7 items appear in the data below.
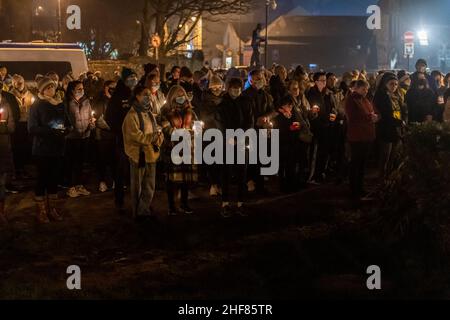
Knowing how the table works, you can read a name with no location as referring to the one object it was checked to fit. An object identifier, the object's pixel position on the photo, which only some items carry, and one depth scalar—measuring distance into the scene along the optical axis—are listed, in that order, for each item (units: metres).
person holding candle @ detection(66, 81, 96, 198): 11.62
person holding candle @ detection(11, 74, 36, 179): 13.98
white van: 15.98
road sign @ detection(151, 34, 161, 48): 26.16
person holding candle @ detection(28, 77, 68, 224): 9.66
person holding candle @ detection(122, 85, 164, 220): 9.56
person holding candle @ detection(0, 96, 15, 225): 9.79
